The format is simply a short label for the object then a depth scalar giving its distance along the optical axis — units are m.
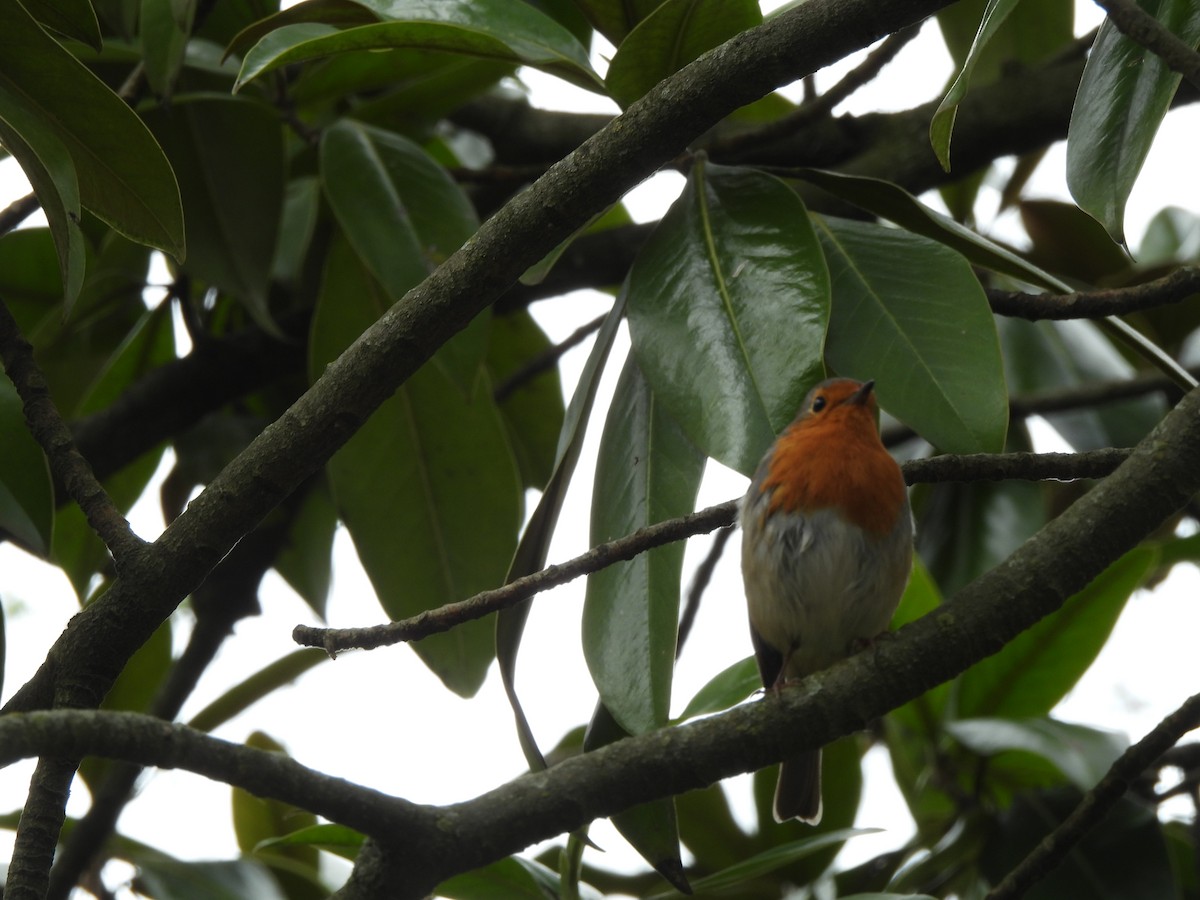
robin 5.96
